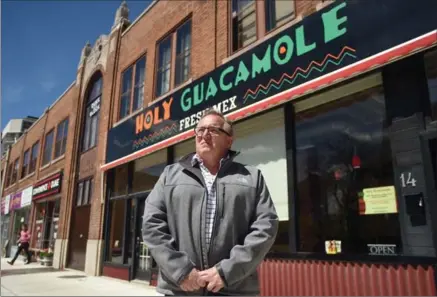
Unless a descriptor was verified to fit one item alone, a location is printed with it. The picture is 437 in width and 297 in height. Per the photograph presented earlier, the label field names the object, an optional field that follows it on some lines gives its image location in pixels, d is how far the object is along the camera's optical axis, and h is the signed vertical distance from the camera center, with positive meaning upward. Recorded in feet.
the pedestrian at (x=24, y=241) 51.57 -2.19
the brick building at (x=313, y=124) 13.98 +5.90
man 6.52 +0.11
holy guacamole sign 14.39 +8.80
